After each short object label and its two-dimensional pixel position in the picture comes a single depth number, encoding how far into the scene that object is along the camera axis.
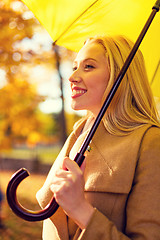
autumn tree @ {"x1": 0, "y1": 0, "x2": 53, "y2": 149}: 4.18
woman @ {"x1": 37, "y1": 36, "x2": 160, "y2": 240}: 1.10
